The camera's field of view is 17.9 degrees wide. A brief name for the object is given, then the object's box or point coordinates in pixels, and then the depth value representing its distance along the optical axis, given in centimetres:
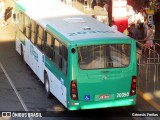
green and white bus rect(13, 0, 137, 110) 1423
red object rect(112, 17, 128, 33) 2216
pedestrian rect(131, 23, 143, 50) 2213
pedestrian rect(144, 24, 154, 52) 2147
